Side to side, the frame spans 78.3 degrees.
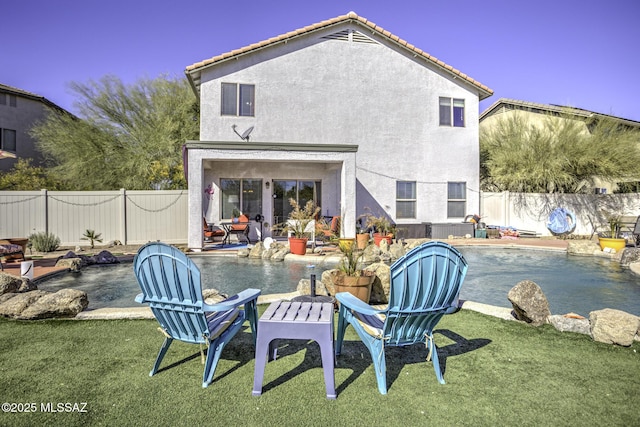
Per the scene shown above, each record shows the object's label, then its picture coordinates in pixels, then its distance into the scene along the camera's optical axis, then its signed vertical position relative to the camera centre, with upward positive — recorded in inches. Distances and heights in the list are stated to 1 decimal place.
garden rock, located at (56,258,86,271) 376.2 -54.1
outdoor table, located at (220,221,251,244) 566.3 -29.5
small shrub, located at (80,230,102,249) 533.3 -39.7
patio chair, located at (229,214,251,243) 579.8 -28.6
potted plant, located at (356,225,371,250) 492.6 -38.3
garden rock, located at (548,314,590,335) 183.0 -54.4
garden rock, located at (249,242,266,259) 462.3 -50.3
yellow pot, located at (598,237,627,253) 478.3 -40.2
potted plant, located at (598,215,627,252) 478.6 -38.4
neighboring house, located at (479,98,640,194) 761.0 +202.7
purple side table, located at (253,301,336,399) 124.0 -40.3
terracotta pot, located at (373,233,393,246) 503.8 -36.9
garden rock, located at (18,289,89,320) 200.7 -51.2
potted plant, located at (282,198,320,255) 444.4 -28.3
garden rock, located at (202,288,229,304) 217.4 -50.1
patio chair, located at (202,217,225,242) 566.6 -34.3
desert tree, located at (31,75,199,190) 804.6 +155.2
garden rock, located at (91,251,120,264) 413.4 -53.5
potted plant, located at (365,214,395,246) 500.9 -28.3
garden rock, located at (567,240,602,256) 478.9 -46.1
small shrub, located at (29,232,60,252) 481.1 -42.7
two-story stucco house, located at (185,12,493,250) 606.2 +143.7
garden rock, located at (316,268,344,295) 217.3 -40.1
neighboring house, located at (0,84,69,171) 900.3 +204.2
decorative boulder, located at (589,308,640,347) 167.8 -51.1
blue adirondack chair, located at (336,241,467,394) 128.4 -30.0
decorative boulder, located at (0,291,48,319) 201.9 -50.6
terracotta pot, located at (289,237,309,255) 450.6 -41.6
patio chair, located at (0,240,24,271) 363.4 -40.9
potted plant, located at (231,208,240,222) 631.8 -7.2
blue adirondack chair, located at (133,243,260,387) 129.6 -30.7
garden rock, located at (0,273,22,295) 227.0 -45.0
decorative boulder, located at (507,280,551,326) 195.2 -46.9
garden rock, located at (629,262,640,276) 364.8 -53.9
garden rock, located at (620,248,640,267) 397.4 -47.2
